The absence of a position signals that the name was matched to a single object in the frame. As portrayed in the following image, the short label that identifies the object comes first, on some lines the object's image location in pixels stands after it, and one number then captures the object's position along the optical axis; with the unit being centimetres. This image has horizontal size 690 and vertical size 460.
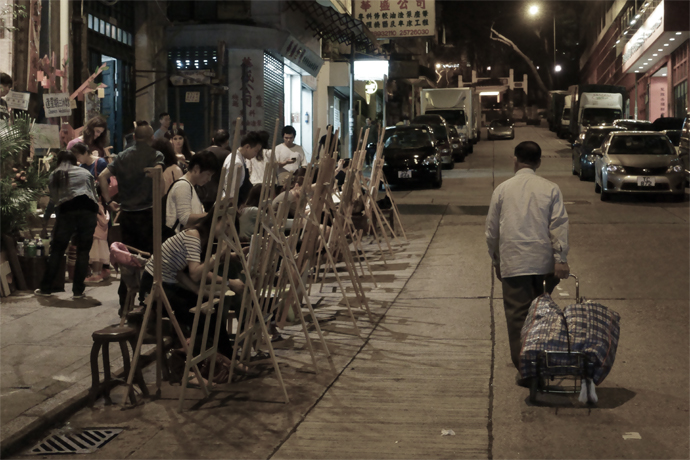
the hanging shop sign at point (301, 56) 2338
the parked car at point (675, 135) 2530
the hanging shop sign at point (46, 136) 1089
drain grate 489
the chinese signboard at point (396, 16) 2645
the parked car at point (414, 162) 2166
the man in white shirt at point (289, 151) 1308
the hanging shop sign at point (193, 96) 2039
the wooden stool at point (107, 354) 571
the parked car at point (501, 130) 5438
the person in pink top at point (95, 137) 1018
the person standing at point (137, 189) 834
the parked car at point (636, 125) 2708
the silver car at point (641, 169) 1719
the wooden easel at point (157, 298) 547
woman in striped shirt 595
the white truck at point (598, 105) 3891
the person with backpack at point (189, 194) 687
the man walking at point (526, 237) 590
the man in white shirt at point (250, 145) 892
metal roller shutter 2220
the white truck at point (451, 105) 3909
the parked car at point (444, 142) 2955
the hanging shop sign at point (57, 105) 1119
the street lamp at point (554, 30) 6756
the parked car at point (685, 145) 2009
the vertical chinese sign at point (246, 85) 2138
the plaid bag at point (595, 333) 533
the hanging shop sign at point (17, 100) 1087
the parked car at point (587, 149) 2264
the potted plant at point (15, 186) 945
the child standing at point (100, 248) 1020
